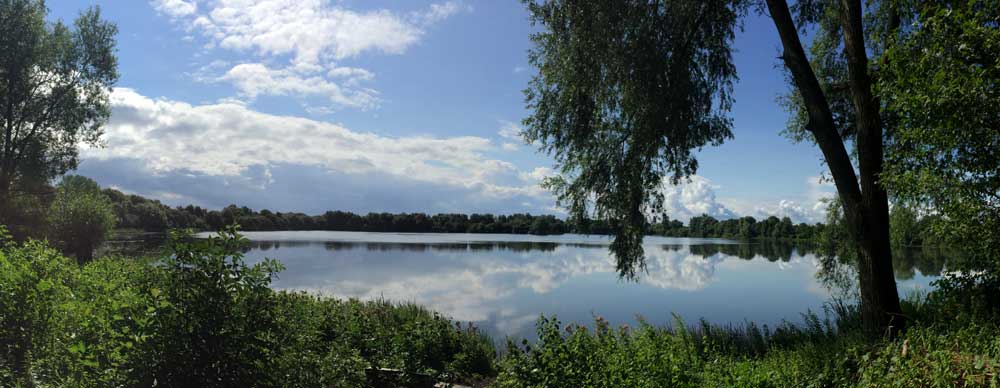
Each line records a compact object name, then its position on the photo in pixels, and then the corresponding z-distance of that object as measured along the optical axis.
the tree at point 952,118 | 5.96
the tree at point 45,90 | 22.11
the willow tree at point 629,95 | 10.09
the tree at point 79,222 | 28.92
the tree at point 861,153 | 7.79
